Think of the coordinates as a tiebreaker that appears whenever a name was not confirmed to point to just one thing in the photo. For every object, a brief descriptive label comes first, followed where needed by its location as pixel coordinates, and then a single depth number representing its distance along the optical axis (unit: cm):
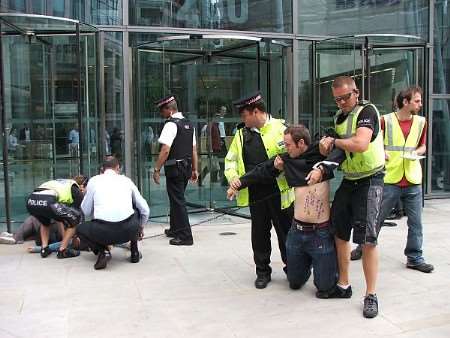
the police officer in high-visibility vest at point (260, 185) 527
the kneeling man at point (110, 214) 607
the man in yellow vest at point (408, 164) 584
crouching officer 654
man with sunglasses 467
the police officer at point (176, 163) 726
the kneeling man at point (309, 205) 501
